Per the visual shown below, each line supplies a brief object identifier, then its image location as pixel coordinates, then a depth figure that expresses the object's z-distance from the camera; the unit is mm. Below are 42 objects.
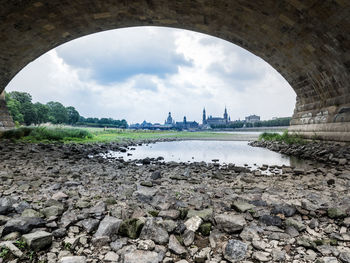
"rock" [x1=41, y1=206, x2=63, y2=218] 2820
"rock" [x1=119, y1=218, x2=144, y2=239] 2459
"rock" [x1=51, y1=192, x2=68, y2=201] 3500
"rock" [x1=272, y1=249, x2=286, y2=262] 2116
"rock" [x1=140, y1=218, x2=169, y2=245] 2396
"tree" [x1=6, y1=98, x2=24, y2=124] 45062
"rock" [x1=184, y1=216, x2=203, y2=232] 2643
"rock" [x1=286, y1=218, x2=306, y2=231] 2691
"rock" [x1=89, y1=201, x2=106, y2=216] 2948
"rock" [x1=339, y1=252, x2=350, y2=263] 2067
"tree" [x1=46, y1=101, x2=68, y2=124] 74438
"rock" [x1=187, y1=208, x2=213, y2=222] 2882
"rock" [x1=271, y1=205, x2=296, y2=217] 3105
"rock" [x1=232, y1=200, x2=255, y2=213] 3194
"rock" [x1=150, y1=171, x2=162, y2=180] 5673
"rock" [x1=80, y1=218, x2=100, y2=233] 2555
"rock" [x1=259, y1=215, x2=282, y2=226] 2817
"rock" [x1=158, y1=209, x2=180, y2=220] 2904
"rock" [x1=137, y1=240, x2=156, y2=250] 2255
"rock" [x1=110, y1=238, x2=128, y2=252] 2234
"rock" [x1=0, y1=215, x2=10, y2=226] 2582
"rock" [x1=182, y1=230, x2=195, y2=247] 2369
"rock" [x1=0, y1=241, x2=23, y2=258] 2025
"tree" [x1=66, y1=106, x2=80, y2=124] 83500
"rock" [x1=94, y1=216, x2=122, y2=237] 2452
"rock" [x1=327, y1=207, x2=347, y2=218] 2963
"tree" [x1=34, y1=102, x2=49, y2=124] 59234
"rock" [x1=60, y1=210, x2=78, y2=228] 2615
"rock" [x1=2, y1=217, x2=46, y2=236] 2350
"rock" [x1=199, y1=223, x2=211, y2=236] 2590
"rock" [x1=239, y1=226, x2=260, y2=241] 2480
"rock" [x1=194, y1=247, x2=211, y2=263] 2092
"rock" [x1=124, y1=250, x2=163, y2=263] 2023
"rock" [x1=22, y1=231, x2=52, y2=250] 2121
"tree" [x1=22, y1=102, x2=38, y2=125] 55094
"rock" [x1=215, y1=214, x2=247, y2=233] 2643
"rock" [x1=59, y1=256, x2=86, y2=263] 1963
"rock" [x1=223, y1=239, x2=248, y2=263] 2134
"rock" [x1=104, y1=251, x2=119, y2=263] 2047
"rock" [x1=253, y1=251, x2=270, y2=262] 2099
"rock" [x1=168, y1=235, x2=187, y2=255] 2201
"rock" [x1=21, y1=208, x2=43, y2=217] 2738
